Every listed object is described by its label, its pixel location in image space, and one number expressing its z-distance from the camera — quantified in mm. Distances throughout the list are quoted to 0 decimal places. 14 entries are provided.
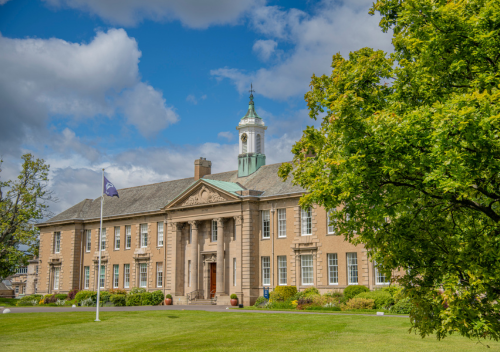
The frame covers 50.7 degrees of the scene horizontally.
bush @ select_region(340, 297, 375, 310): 32438
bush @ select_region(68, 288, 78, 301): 55250
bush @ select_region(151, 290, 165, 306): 47188
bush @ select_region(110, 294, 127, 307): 45819
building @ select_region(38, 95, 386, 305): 40094
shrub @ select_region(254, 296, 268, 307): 39906
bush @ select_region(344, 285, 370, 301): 35438
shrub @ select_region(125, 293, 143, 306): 46656
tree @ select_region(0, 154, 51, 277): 45503
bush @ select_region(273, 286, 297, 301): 38812
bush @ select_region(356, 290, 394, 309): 31531
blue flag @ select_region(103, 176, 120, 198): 31656
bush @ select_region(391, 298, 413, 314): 29284
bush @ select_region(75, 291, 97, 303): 48397
